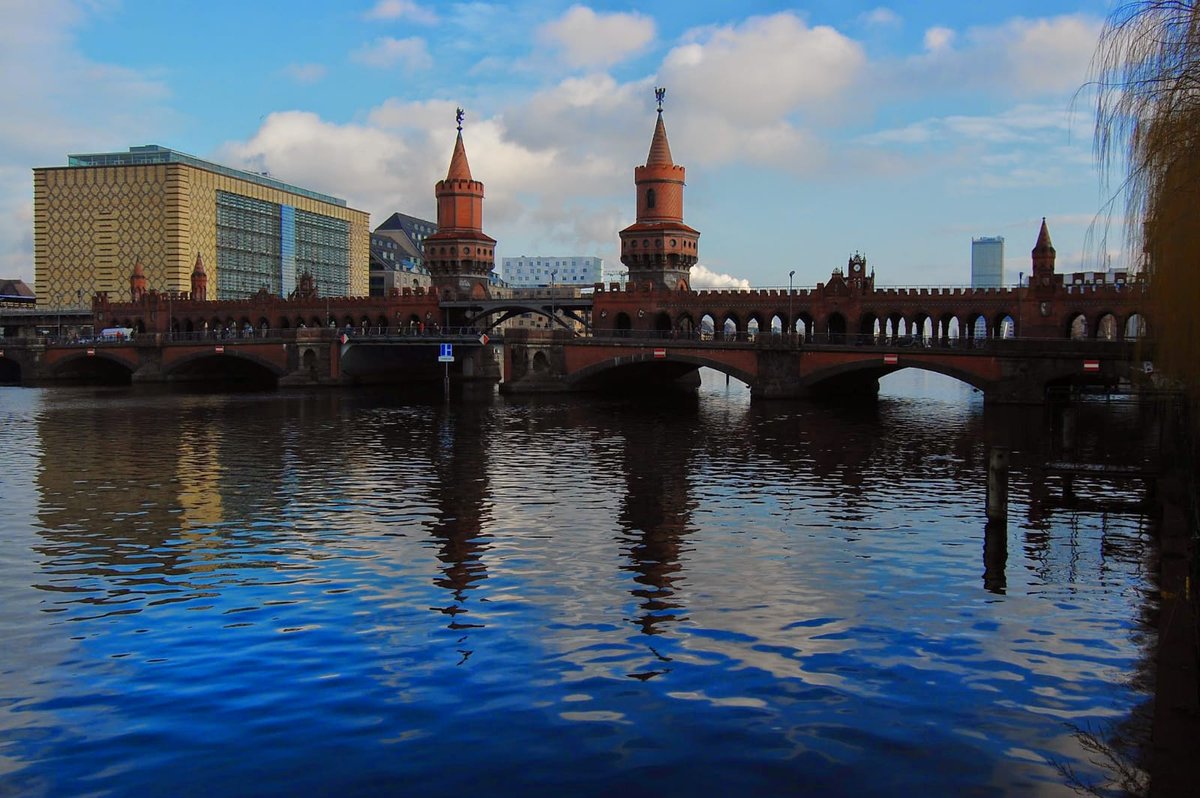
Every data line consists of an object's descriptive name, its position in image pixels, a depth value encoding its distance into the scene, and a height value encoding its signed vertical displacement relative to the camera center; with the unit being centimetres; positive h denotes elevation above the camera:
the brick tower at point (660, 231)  10388 +1273
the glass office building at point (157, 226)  15312 +1998
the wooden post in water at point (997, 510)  2497 -414
